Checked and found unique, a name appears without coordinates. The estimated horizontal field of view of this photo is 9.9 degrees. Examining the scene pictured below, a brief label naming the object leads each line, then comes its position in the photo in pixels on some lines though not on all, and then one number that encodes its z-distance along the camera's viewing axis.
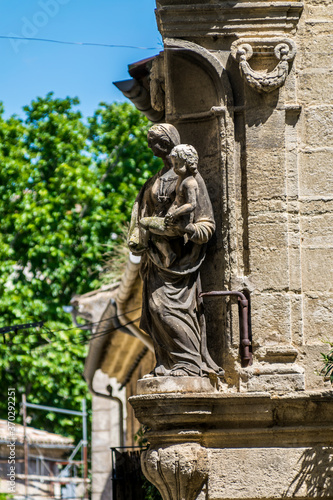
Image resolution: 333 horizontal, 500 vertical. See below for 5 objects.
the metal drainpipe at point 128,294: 20.31
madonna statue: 13.68
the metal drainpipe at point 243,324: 13.80
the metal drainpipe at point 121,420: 30.80
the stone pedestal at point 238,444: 13.36
